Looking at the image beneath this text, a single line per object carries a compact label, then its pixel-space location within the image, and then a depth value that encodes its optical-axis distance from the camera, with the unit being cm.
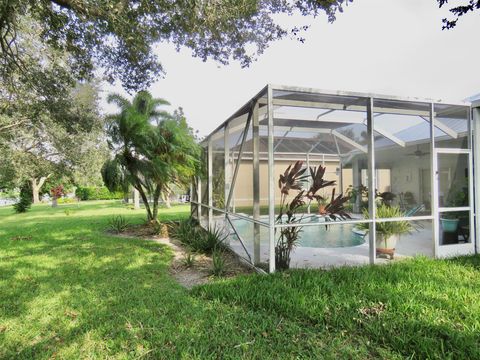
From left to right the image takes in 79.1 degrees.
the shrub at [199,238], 692
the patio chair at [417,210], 581
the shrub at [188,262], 579
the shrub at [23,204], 1903
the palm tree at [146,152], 932
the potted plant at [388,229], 571
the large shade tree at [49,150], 1534
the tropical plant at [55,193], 2330
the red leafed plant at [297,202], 524
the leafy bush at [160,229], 963
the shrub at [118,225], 1037
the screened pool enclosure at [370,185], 537
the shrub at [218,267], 520
